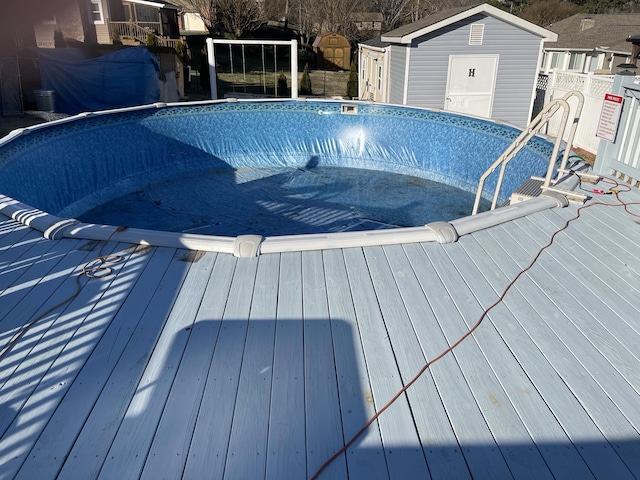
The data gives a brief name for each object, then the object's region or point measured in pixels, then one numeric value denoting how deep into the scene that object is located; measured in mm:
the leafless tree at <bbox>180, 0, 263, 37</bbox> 28219
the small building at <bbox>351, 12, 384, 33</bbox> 34031
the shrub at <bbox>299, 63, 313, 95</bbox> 20750
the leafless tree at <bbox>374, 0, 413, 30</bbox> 35031
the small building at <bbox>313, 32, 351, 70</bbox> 28000
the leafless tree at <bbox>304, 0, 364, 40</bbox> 32438
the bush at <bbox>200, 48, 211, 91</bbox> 20234
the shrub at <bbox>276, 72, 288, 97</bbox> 19641
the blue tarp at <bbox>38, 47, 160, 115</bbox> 14406
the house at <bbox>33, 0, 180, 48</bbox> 20828
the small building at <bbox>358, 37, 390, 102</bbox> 15883
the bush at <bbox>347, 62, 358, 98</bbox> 20594
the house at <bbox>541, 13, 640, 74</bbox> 22788
